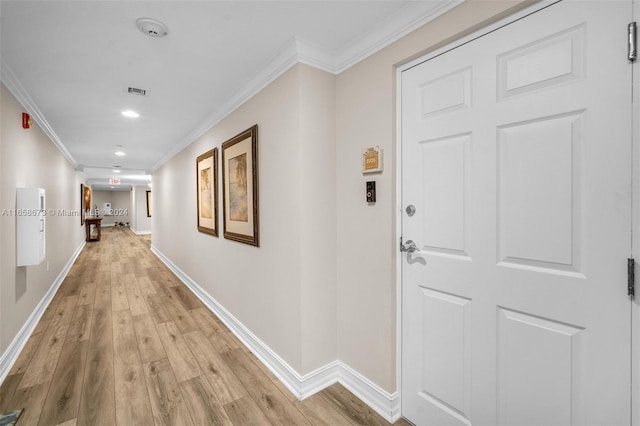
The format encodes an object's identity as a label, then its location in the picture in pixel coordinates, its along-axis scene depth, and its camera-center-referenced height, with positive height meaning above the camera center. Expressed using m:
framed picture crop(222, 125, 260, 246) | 2.49 +0.22
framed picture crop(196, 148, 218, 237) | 3.39 +0.24
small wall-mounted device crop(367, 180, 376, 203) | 1.84 +0.11
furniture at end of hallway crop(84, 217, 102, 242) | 9.84 -0.53
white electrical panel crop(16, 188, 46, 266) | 2.61 -0.15
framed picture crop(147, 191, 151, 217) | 12.51 +0.29
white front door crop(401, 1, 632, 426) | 1.05 -0.06
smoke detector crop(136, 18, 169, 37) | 1.68 +1.08
